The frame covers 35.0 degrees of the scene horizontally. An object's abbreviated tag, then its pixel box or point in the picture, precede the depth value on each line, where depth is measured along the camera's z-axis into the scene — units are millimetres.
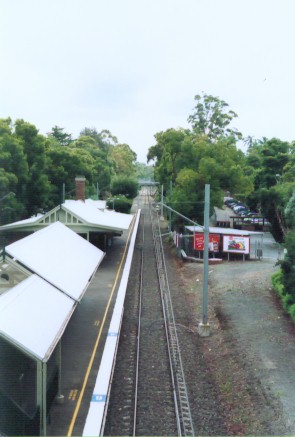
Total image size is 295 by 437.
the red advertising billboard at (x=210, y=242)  32625
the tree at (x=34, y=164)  37500
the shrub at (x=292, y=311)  19094
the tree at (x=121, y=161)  115688
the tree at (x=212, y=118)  75688
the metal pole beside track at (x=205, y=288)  18797
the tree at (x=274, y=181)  37031
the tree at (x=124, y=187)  87125
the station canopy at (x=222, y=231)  34125
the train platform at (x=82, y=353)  11594
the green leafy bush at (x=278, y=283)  21930
